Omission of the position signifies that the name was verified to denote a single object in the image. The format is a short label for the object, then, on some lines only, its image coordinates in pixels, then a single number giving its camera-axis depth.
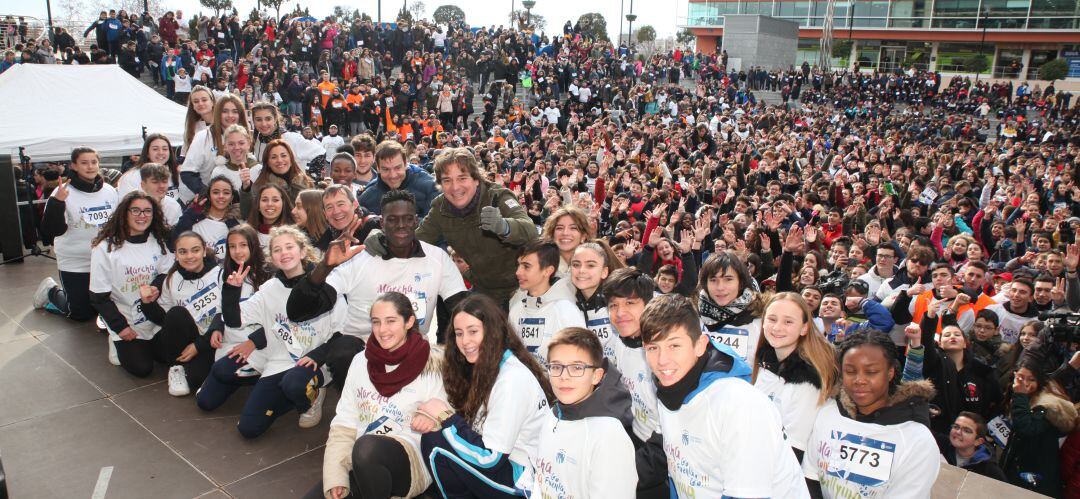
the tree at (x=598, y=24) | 53.70
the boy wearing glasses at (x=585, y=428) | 2.63
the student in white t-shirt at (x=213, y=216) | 5.48
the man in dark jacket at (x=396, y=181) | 5.24
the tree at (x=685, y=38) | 58.67
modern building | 43.28
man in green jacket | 4.24
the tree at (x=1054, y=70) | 37.31
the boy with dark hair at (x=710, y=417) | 2.43
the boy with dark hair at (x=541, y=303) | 3.86
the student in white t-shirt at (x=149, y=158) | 6.21
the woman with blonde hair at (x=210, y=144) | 6.21
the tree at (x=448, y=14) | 59.47
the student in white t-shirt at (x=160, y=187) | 5.80
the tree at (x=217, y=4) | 47.83
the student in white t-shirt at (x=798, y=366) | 3.29
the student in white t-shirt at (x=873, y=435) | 3.01
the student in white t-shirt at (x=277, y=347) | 4.29
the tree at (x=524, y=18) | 31.23
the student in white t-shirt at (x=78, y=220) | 5.94
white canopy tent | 8.38
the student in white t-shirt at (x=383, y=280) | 4.16
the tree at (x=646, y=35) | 69.19
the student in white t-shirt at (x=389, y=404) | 3.42
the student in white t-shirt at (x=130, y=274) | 5.13
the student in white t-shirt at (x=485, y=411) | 3.22
